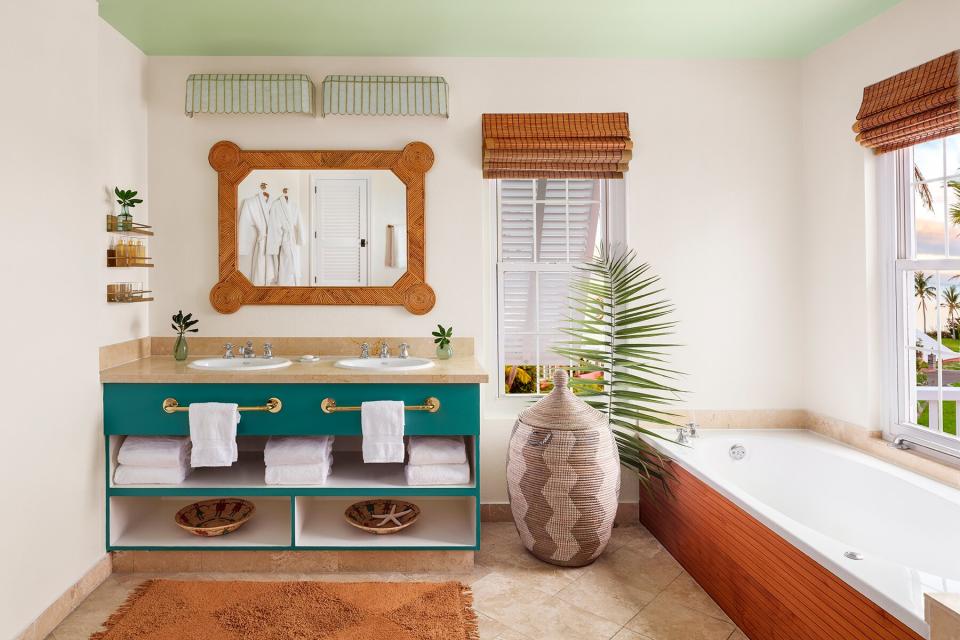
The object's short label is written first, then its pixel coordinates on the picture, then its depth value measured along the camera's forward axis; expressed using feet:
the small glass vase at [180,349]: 10.14
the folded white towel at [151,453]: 8.87
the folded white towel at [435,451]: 9.00
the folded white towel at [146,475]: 8.90
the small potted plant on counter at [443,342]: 10.35
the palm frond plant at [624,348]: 10.08
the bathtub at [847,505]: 5.32
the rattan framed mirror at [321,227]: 10.70
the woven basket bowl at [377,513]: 9.18
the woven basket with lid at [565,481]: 8.64
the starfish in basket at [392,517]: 9.42
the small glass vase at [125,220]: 9.29
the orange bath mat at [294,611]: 7.37
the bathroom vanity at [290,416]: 8.83
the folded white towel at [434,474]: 8.97
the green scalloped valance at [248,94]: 10.37
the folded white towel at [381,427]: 8.73
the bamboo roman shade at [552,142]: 10.67
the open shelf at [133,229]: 9.27
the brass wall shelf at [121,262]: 9.21
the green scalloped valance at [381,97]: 10.43
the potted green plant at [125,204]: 9.29
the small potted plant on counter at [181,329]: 10.15
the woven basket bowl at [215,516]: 9.03
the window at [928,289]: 8.54
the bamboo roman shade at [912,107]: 7.93
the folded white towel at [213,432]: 8.66
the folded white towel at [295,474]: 8.94
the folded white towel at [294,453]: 8.93
